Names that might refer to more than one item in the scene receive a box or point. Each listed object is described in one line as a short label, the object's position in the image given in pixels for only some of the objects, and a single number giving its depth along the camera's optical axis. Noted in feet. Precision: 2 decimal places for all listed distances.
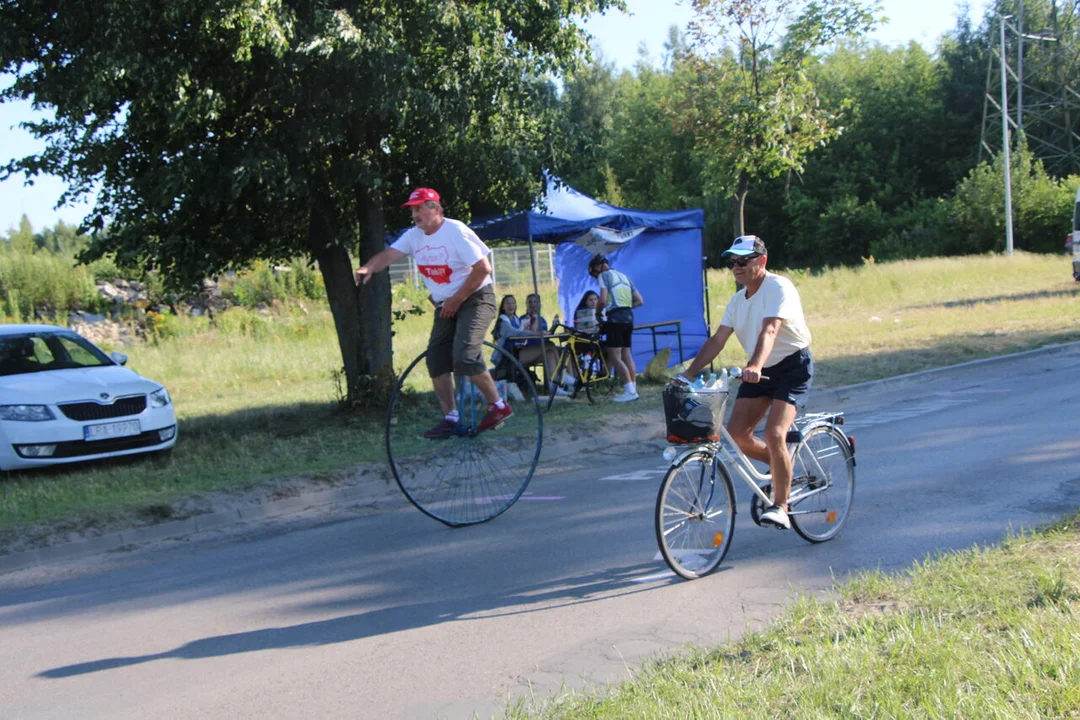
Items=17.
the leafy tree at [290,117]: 34.55
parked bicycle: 47.32
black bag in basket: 19.38
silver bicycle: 19.76
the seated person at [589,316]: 48.70
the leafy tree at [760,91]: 71.15
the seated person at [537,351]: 48.42
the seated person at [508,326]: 48.75
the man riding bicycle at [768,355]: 20.56
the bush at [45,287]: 110.83
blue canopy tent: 57.88
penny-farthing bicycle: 26.50
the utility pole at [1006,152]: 154.61
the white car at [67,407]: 34.32
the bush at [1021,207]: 166.09
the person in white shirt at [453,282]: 25.21
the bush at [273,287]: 115.44
